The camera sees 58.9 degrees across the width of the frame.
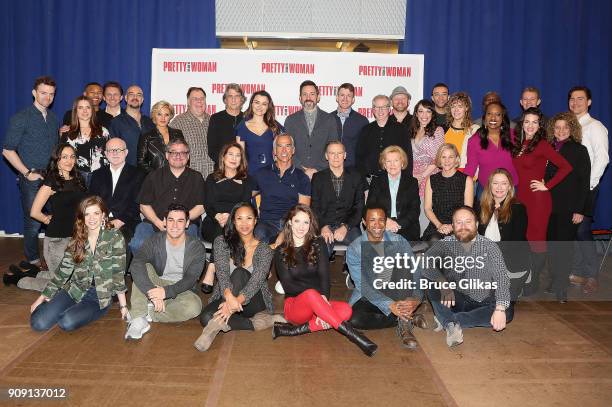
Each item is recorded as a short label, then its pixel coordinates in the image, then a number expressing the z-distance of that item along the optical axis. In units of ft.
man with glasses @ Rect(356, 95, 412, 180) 17.70
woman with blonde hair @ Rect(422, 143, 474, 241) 15.89
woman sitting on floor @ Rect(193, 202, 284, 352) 12.80
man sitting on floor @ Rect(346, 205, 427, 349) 13.03
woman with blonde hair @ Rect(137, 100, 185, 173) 17.06
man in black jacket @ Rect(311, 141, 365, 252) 16.57
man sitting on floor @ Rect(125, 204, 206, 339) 13.01
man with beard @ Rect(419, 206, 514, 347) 13.02
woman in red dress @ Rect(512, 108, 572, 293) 15.90
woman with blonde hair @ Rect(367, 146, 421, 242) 16.22
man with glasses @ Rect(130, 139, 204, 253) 15.94
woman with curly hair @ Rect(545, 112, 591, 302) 16.53
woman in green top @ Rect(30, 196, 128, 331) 13.07
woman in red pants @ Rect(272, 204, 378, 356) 12.59
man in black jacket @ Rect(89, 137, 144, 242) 15.99
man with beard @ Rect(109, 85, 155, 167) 17.92
